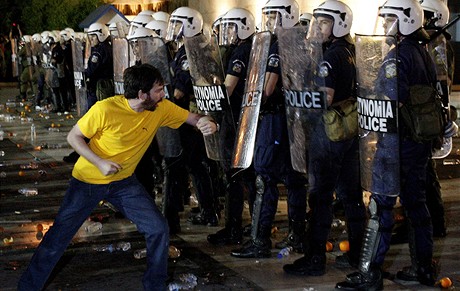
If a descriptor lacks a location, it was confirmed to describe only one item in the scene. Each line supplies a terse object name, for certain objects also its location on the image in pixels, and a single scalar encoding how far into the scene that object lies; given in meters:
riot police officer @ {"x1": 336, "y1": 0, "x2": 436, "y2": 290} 6.48
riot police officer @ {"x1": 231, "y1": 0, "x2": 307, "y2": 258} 7.87
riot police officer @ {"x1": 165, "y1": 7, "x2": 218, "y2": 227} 8.97
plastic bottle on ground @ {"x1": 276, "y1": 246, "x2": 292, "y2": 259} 8.03
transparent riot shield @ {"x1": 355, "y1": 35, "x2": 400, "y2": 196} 6.39
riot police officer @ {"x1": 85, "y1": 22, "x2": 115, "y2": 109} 11.49
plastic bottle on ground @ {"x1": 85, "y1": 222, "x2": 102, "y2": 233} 9.24
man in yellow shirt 6.25
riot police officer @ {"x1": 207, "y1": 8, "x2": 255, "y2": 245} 8.17
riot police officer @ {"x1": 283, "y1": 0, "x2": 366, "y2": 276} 7.10
